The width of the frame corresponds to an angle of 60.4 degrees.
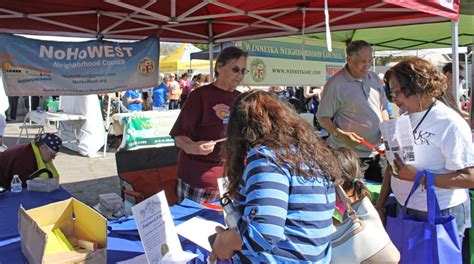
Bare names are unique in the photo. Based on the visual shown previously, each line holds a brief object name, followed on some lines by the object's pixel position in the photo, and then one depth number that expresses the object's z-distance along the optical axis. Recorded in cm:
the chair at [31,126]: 802
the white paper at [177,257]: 134
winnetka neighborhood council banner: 422
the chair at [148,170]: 397
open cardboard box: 146
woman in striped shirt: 110
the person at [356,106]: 306
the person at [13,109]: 1348
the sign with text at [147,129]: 665
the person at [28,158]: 307
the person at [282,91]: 1156
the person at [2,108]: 521
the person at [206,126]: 243
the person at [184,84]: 1167
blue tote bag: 171
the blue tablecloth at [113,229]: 171
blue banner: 332
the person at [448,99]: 203
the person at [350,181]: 164
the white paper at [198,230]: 168
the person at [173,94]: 1333
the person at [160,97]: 1180
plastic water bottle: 284
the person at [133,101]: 1066
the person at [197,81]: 845
